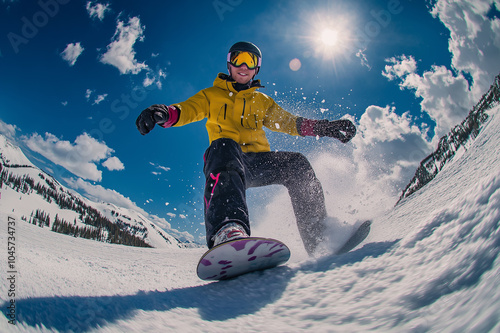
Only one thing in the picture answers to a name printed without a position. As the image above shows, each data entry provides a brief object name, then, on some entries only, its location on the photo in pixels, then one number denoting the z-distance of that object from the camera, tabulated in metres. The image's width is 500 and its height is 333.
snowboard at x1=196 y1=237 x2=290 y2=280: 1.33
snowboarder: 2.11
